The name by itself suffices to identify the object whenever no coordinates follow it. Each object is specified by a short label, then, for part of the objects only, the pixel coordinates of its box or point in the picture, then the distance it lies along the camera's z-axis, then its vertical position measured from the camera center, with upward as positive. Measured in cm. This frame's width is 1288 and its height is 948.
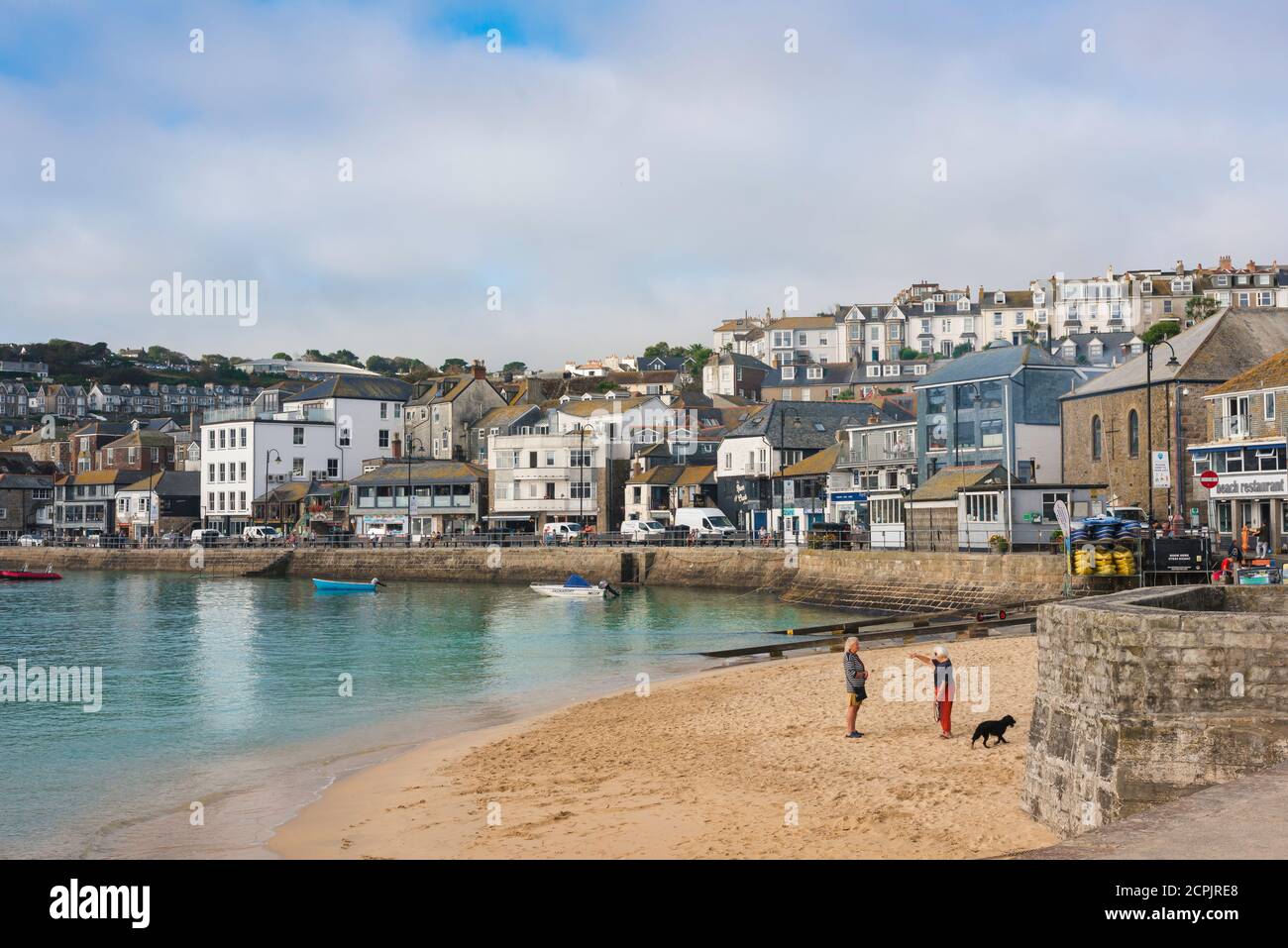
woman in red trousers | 1967 -317
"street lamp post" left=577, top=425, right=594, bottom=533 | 9031 +256
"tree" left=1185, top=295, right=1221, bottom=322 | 12925 +2011
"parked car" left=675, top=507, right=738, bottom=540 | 8038 -149
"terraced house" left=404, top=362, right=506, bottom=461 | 10800 +803
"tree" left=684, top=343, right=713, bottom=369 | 18764 +2304
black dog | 1827 -352
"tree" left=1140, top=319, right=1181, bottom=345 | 11356 +1607
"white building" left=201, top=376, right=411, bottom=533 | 10881 +584
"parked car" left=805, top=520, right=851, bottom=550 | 6119 -213
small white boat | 6221 -468
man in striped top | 1988 -303
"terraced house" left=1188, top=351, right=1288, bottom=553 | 4700 +162
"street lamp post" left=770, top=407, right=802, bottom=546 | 7900 +250
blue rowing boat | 7162 -501
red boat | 8788 -502
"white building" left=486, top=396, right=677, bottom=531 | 9219 +253
